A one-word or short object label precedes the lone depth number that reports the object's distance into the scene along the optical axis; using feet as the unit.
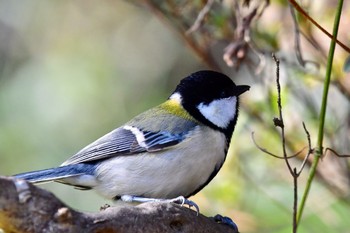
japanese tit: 20.31
